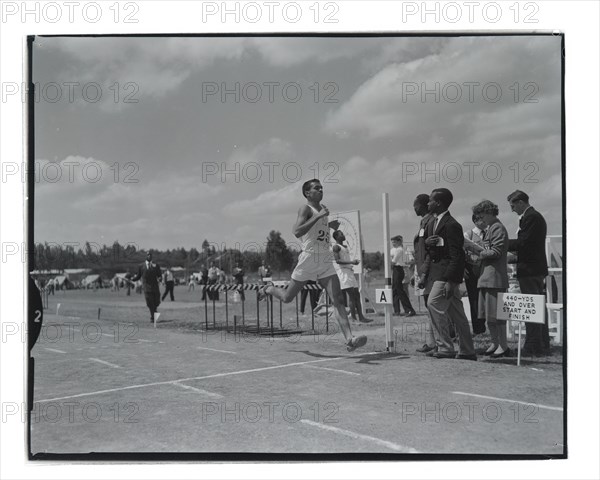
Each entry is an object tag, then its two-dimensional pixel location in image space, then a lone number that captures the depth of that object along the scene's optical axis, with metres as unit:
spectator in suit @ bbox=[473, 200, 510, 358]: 6.50
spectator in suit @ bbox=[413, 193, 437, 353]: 6.12
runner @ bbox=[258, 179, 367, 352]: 6.21
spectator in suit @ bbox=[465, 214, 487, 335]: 6.37
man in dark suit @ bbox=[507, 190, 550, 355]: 6.15
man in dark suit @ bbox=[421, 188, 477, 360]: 6.41
